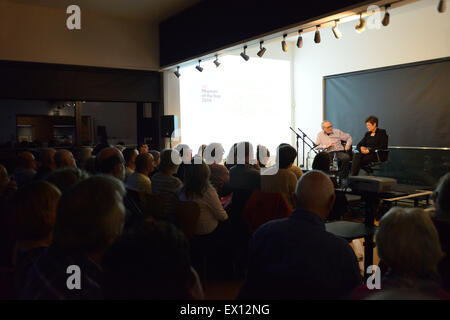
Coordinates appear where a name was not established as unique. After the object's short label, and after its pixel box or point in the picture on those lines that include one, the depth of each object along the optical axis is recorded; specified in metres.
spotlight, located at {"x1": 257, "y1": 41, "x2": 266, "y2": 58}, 5.51
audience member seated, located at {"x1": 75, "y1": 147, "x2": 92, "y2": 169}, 4.72
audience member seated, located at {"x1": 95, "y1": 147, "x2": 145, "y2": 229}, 3.16
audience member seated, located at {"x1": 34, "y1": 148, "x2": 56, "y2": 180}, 3.96
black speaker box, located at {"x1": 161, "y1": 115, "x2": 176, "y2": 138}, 7.66
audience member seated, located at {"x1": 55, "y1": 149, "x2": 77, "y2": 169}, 3.83
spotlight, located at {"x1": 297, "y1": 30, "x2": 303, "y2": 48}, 4.99
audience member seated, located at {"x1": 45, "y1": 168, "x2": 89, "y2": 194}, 2.33
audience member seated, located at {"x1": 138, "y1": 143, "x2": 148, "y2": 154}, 6.73
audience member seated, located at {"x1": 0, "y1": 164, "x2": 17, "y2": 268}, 2.05
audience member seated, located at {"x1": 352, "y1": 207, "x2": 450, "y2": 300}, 1.24
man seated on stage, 7.56
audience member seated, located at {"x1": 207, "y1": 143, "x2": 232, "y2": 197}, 3.90
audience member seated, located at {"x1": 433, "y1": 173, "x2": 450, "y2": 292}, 2.01
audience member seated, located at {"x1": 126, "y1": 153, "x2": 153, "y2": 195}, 3.48
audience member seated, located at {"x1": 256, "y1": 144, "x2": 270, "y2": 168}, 5.78
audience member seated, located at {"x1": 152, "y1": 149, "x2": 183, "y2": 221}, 3.37
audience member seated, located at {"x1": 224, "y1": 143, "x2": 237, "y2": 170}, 4.10
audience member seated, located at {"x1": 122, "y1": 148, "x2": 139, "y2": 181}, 4.26
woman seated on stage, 6.86
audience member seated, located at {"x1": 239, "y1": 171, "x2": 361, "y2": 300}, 1.49
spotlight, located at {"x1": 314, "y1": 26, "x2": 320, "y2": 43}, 4.79
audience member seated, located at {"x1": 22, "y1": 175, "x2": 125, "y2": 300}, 1.26
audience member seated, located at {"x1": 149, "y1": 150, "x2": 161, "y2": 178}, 4.97
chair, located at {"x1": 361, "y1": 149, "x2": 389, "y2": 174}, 6.77
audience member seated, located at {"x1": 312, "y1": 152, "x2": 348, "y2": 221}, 3.74
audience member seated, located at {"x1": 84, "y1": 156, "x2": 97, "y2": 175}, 3.50
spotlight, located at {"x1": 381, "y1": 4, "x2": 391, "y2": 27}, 3.87
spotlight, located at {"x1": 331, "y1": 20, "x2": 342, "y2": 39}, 4.52
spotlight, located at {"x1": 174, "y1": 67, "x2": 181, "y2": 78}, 7.50
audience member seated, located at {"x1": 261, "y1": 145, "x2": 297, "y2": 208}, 3.35
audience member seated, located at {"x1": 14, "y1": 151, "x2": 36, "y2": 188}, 3.64
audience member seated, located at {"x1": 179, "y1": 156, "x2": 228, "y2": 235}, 3.03
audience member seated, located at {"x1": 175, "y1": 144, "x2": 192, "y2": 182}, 4.41
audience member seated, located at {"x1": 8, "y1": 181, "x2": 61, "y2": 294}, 1.49
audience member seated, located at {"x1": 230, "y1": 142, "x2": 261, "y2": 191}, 3.44
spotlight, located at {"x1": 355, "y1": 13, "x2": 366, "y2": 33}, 4.18
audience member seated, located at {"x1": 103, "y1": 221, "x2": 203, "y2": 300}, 1.02
